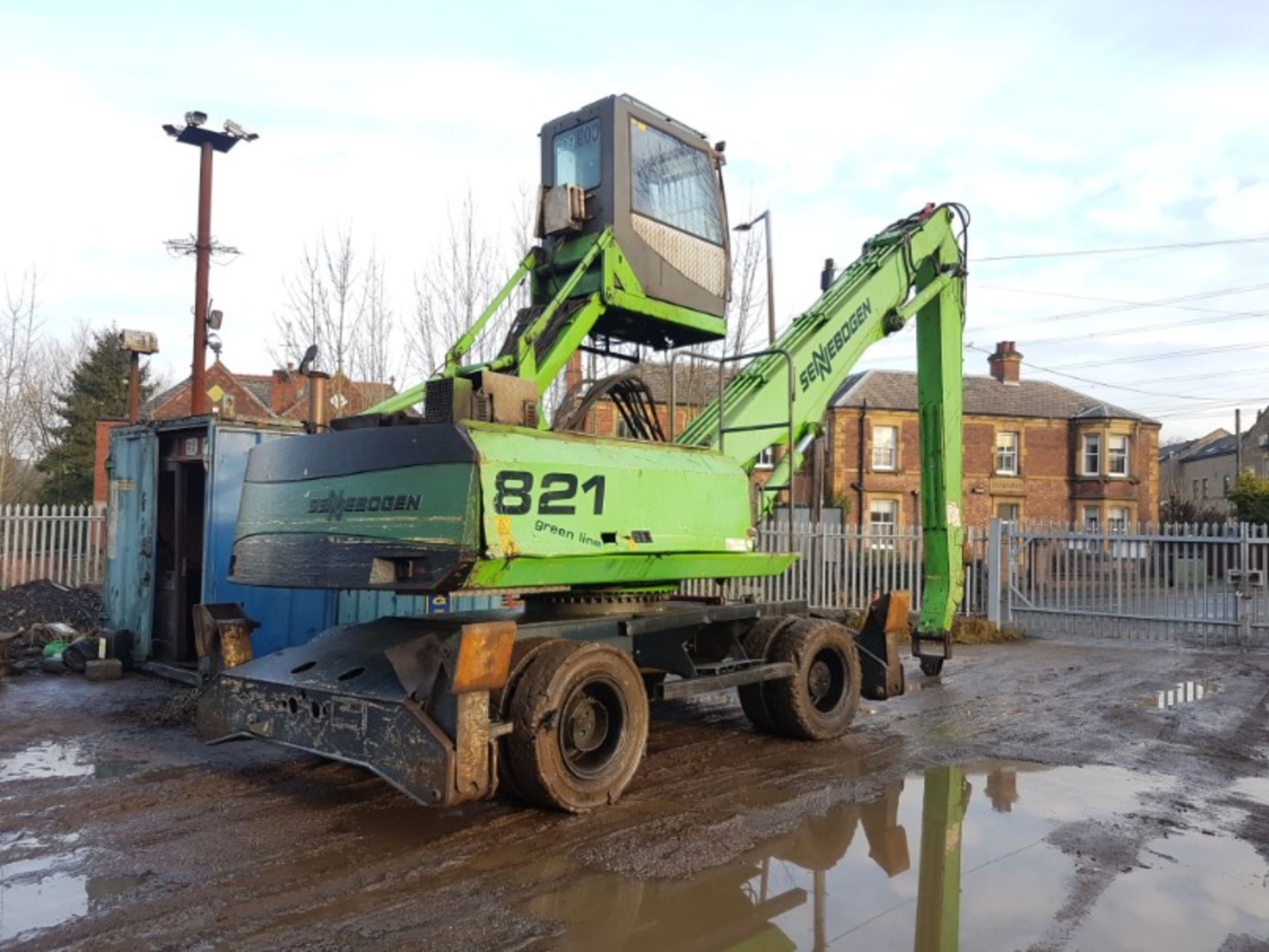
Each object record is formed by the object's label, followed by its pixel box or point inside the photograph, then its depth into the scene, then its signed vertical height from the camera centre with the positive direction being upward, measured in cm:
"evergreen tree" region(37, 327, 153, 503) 3766 +386
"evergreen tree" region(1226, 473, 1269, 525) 3631 +111
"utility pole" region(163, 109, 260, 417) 1608 +525
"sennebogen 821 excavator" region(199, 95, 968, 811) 538 -10
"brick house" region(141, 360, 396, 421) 3659 +472
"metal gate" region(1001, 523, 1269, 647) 1489 -95
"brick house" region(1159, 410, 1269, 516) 6103 +442
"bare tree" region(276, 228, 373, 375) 1909 +380
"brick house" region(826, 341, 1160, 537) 3556 +264
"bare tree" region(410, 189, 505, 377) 1862 +364
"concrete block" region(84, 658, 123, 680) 1064 -171
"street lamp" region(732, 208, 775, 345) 2044 +481
